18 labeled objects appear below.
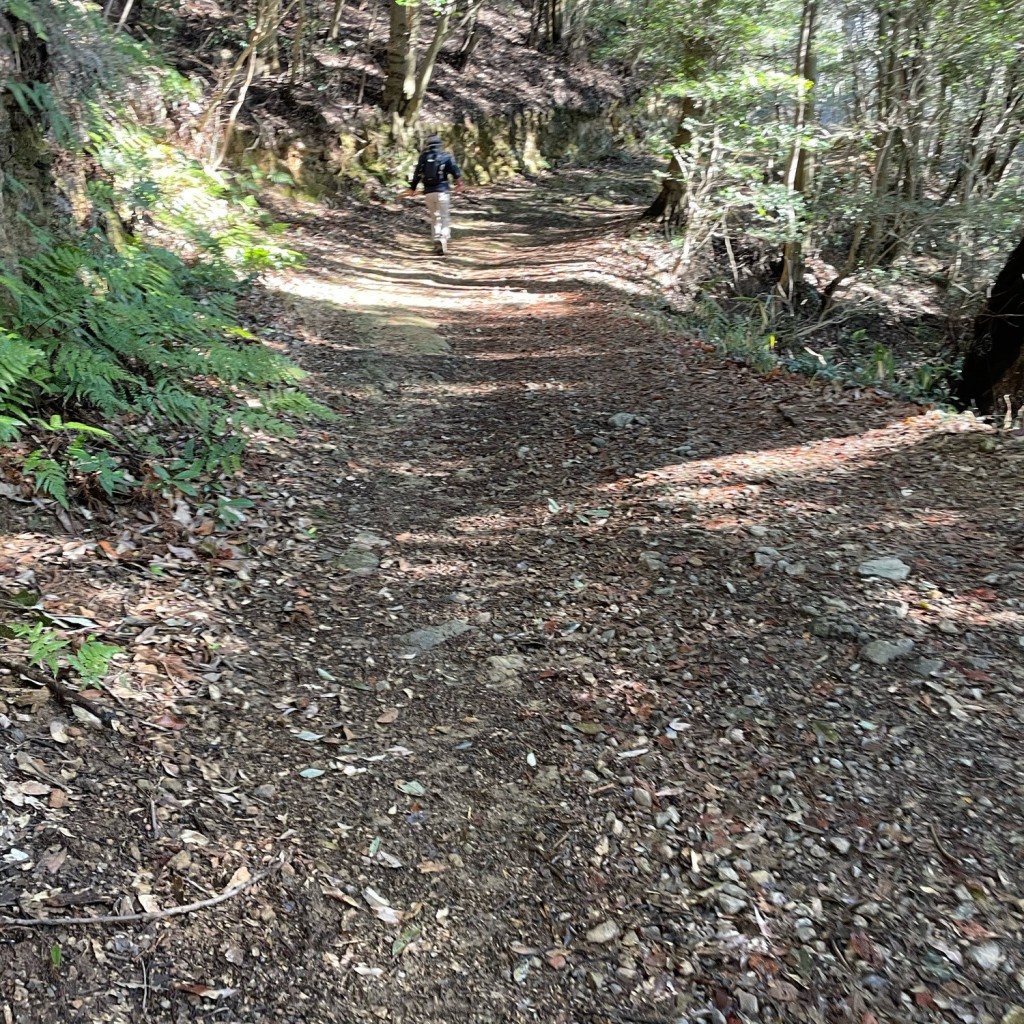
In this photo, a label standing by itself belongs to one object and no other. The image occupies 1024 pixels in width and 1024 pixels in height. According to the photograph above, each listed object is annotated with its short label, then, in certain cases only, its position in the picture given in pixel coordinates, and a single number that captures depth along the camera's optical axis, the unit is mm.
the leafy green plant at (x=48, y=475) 3664
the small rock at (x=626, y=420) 6688
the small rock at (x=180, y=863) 2543
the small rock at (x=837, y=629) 3916
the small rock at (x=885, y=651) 3750
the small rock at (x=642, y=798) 3094
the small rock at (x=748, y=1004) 2363
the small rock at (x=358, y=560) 4625
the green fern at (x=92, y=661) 2914
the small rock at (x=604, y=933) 2604
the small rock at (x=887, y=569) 4367
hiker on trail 12094
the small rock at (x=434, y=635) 4031
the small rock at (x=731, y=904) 2670
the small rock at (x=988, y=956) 2422
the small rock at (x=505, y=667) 3827
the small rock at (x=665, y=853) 2879
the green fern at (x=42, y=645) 2871
